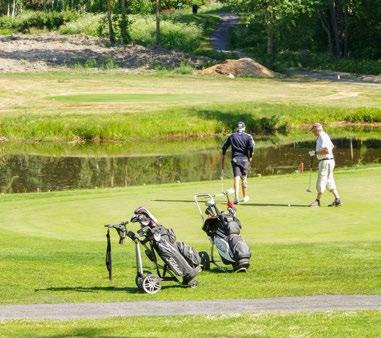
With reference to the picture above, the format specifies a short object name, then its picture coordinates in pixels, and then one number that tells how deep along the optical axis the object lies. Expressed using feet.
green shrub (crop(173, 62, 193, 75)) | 263.49
